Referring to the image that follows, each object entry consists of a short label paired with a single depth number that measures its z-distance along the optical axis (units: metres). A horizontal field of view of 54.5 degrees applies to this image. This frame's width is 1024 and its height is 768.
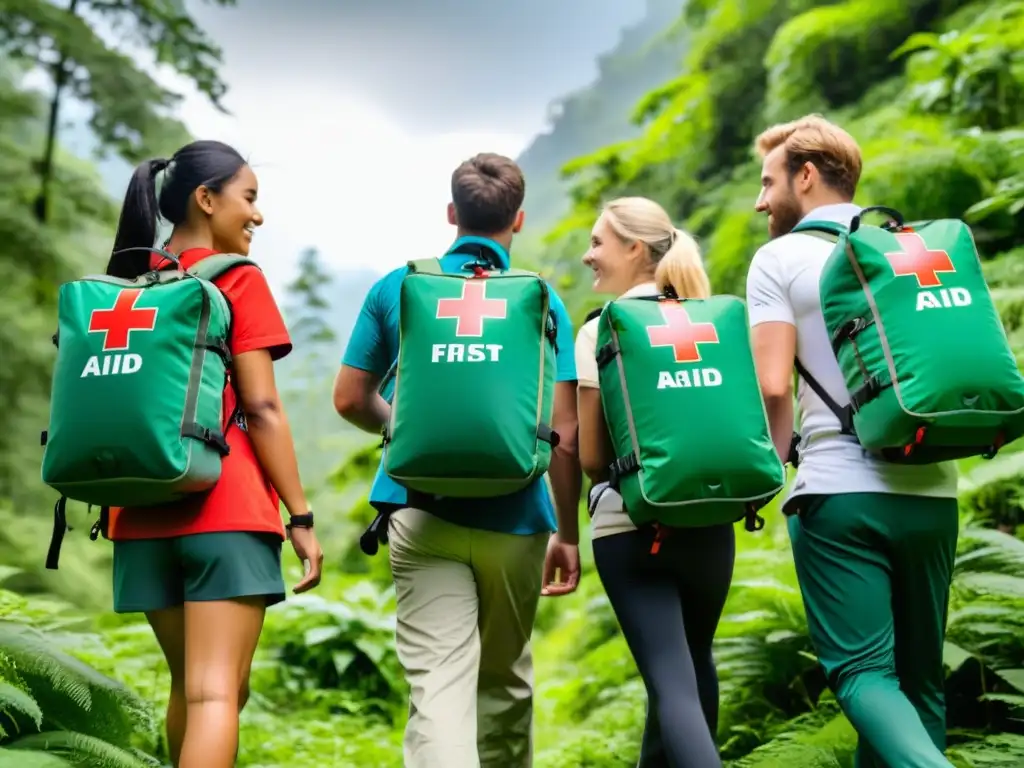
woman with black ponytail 2.58
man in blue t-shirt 3.01
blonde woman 2.88
